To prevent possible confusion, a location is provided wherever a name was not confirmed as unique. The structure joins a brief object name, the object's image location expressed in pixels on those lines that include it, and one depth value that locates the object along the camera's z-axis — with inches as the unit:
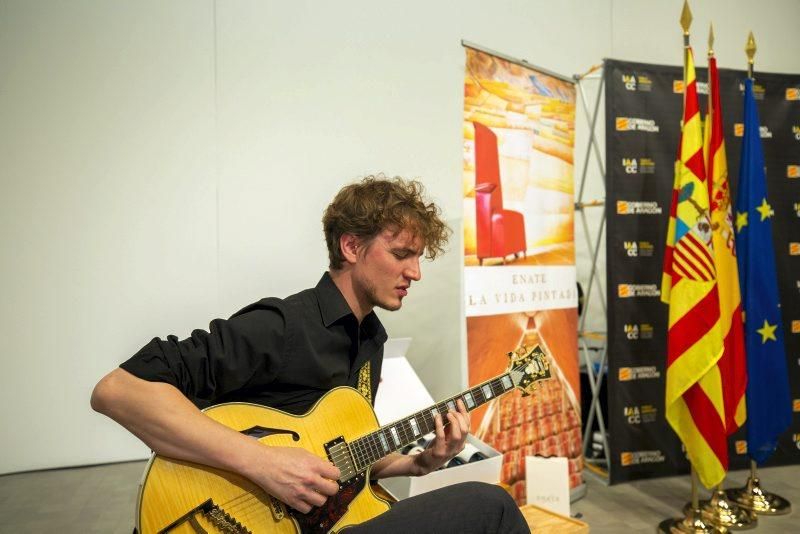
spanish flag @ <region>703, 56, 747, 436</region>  115.0
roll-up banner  107.7
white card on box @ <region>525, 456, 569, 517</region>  107.3
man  49.1
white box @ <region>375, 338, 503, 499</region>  86.5
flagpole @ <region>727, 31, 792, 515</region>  118.2
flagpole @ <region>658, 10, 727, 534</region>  106.9
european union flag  121.0
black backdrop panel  130.1
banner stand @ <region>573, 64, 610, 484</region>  134.6
